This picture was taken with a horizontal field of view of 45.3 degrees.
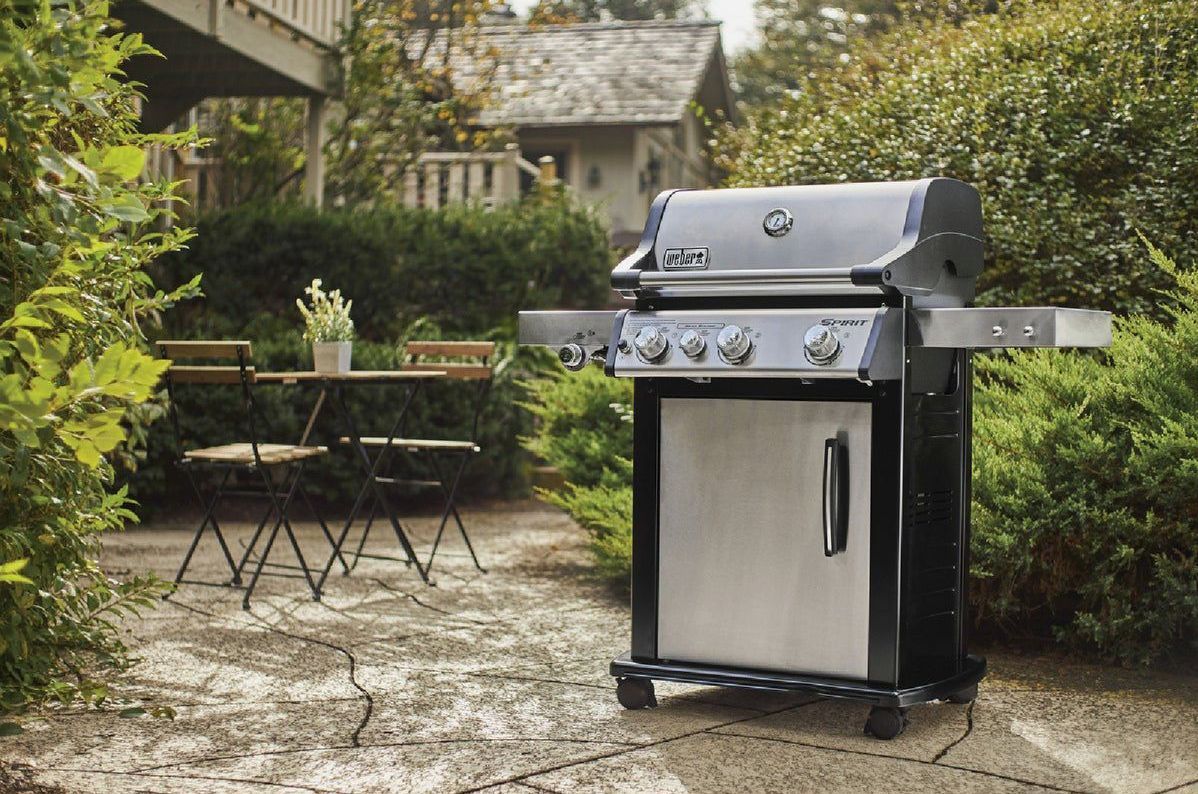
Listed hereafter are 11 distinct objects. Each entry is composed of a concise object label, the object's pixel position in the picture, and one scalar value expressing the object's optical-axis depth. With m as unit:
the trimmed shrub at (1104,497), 4.69
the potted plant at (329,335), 6.38
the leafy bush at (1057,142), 6.32
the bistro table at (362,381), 6.23
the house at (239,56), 8.66
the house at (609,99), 19.78
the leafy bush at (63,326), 2.80
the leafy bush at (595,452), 6.14
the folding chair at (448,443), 6.74
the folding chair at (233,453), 5.80
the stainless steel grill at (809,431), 3.87
